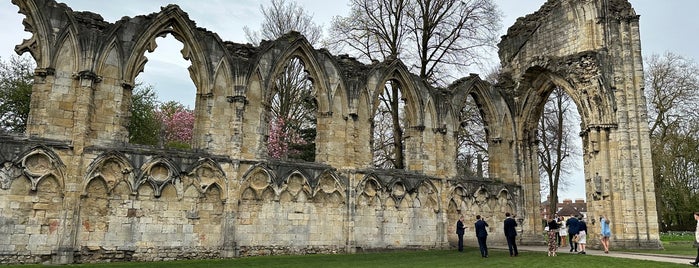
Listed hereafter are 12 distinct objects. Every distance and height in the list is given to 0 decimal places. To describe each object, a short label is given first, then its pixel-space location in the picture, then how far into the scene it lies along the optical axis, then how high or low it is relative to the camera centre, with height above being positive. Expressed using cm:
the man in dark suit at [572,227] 1377 -28
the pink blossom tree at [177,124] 2887 +492
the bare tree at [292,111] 2253 +448
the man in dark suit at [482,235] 1245 -48
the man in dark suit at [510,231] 1237 -36
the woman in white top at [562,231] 1719 -47
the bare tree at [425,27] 2070 +744
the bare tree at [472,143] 2603 +364
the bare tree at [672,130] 2658 +467
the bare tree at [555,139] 2598 +393
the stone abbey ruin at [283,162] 1129 +154
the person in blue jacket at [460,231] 1475 -46
